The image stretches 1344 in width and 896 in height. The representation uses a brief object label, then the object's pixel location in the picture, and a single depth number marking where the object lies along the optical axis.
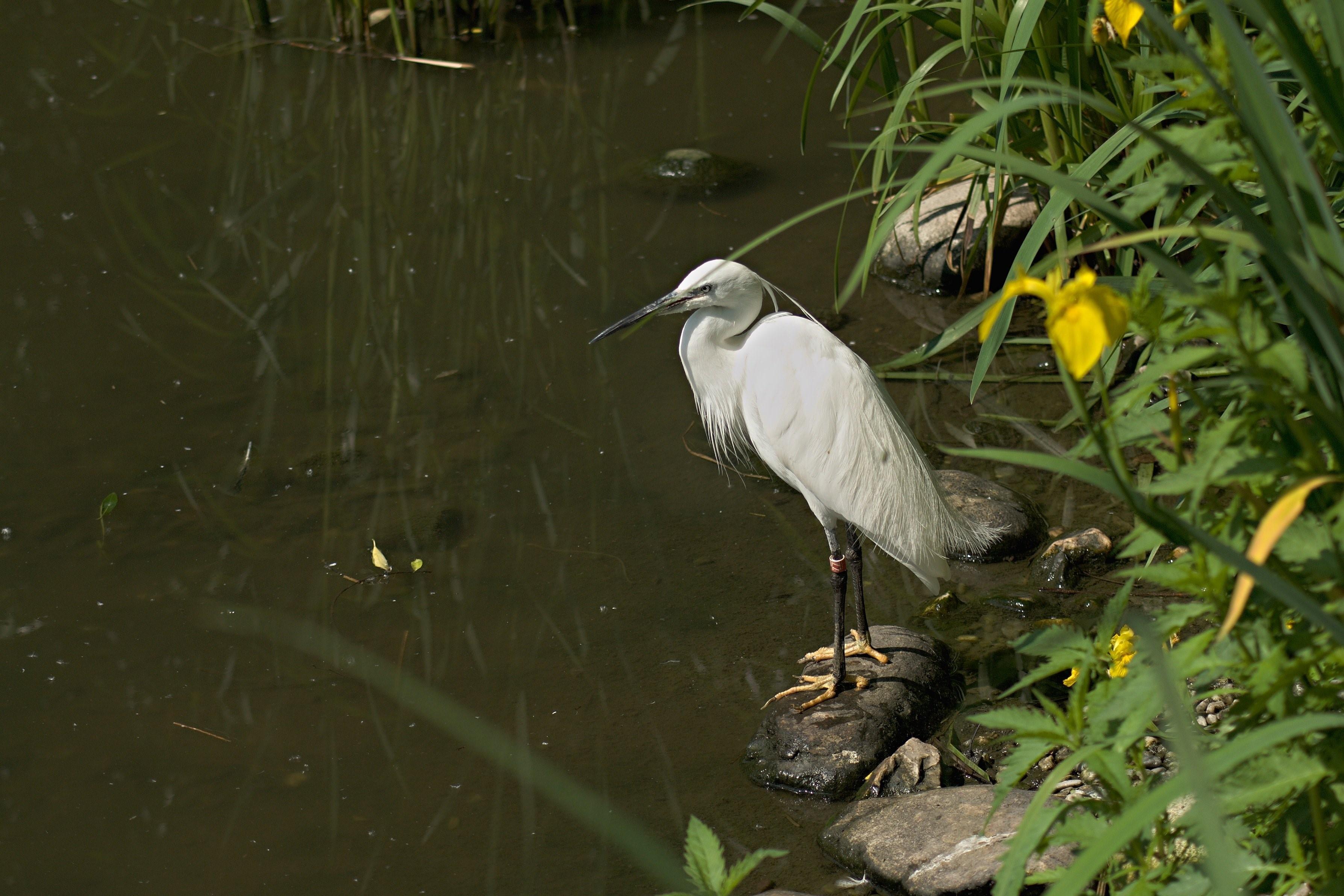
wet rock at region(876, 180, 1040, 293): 9.25
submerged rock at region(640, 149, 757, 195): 11.22
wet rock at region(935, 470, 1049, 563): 6.97
